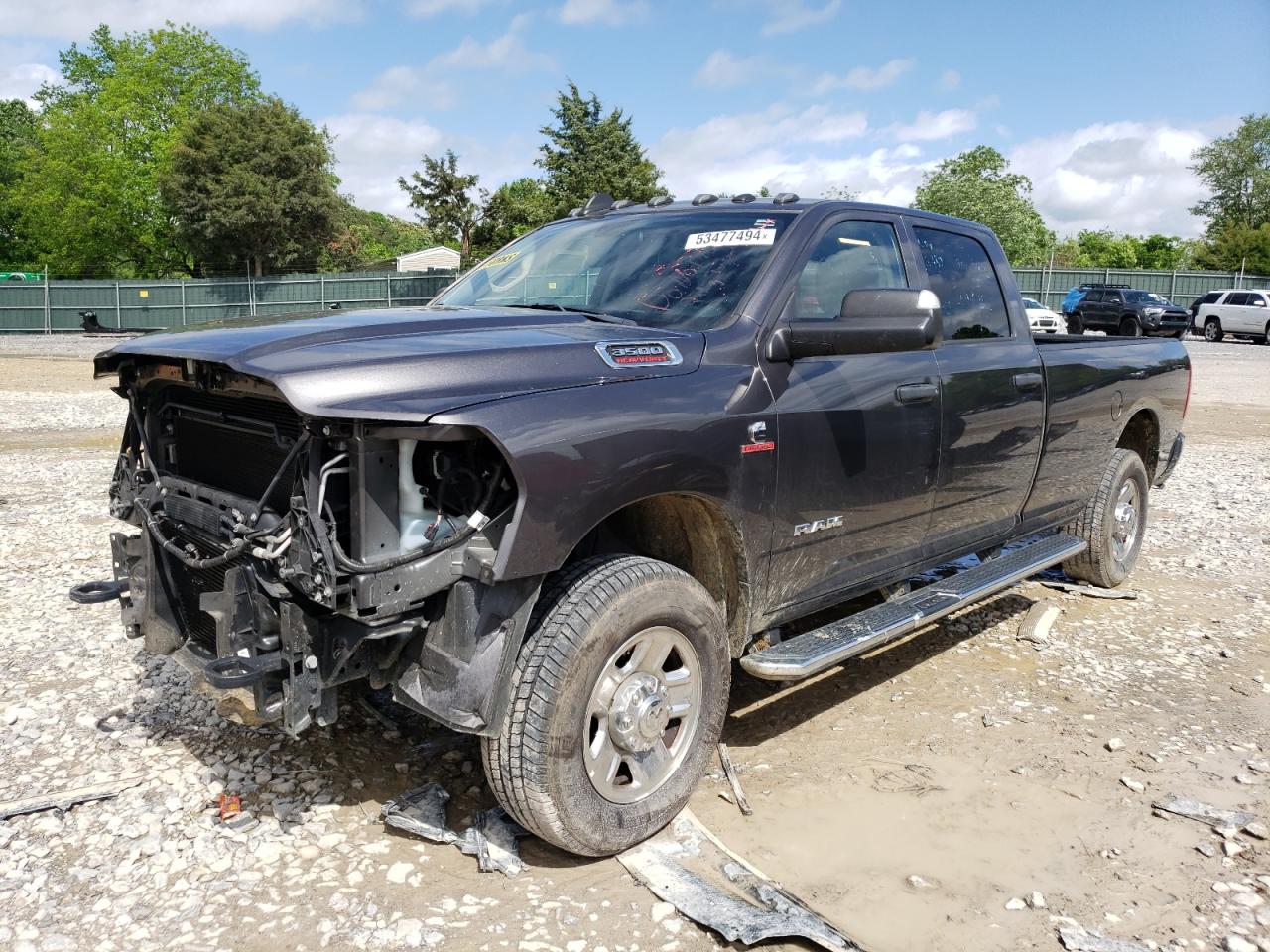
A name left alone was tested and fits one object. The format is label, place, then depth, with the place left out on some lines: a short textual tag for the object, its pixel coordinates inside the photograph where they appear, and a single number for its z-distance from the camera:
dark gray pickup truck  2.63
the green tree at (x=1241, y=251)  52.53
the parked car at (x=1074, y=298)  33.62
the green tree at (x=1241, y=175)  65.75
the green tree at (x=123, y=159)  48.06
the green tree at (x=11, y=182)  57.75
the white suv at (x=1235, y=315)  32.69
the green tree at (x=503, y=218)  41.41
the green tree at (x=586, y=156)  39.44
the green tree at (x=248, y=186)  39.97
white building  61.50
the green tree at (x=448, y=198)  44.09
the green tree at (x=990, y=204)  59.12
